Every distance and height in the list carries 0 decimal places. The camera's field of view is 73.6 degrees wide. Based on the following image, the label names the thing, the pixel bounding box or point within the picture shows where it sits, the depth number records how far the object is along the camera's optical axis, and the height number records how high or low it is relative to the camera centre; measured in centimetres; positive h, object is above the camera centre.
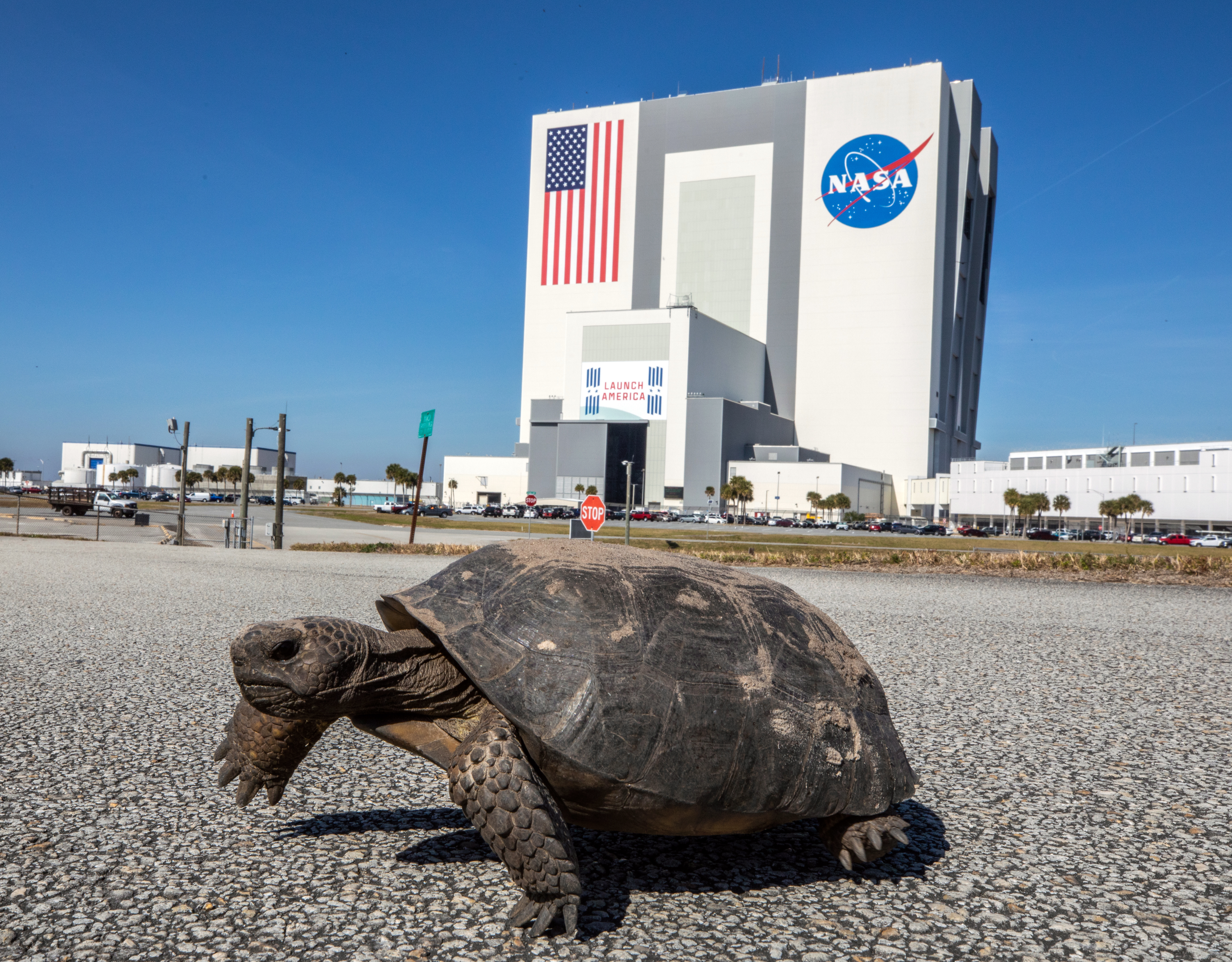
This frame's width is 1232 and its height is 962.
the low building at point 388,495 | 15675 -32
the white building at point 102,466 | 18350 +406
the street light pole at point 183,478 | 3155 +34
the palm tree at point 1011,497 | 10294 +303
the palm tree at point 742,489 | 10519 +257
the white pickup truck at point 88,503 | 5416 -151
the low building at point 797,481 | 10662 +431
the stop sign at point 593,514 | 2330 -32
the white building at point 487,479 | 12631 +311
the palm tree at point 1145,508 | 9844 +227
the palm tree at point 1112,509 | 9894 +206
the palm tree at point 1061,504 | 10538 +253
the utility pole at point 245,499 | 3009 -46
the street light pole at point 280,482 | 3048 +27
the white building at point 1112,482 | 9625 +557
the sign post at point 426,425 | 3047 +266
